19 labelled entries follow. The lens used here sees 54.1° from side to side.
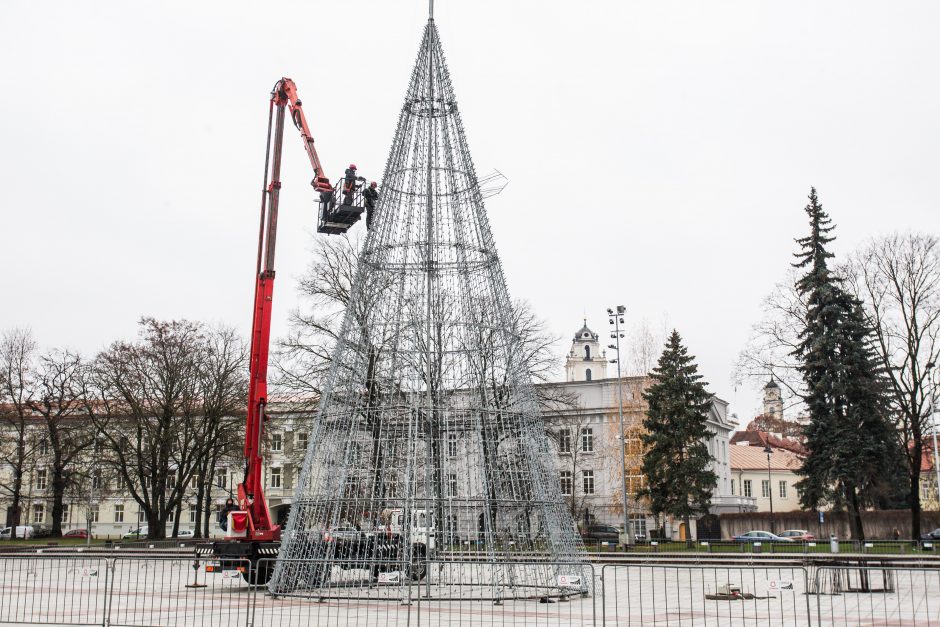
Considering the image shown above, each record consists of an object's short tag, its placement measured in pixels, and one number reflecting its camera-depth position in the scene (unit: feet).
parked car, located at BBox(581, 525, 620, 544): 144.77
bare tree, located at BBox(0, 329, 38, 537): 148.66
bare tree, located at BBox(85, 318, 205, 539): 135.54
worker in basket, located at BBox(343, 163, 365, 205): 61.93
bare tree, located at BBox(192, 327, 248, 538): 137.28
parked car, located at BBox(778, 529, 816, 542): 162.73
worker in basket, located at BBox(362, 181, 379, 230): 60.29
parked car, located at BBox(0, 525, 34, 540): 189.88
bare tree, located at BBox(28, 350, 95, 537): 149.07
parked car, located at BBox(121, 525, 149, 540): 179.50
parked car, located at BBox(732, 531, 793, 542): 137.90
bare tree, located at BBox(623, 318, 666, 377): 154.92
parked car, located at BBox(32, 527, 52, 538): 193.12
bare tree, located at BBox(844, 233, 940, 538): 111.55
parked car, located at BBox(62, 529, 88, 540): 183.35
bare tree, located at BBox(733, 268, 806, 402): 120.78
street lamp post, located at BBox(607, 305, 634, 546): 127.44
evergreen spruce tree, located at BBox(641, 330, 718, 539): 138.70
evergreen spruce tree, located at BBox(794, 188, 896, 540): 113.39
